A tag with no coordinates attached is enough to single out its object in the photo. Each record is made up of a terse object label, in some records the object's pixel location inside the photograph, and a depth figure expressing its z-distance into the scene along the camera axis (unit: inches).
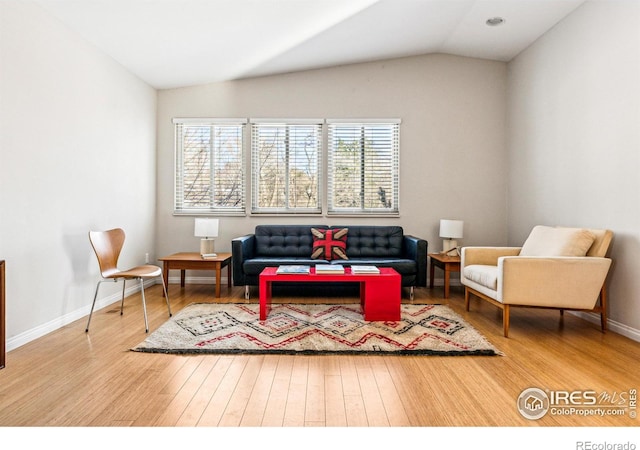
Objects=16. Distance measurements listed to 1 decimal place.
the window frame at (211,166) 217.0
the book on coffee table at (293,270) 141.9
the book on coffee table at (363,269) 143.4
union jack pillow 192.5
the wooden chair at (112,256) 135.1
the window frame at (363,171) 215.5
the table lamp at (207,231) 191.2
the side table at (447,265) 181.8
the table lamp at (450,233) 197.5
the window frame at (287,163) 216.8
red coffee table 137.9
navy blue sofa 185.3
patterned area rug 111.3
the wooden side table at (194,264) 181.0
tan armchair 124.0
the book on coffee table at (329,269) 142.7
